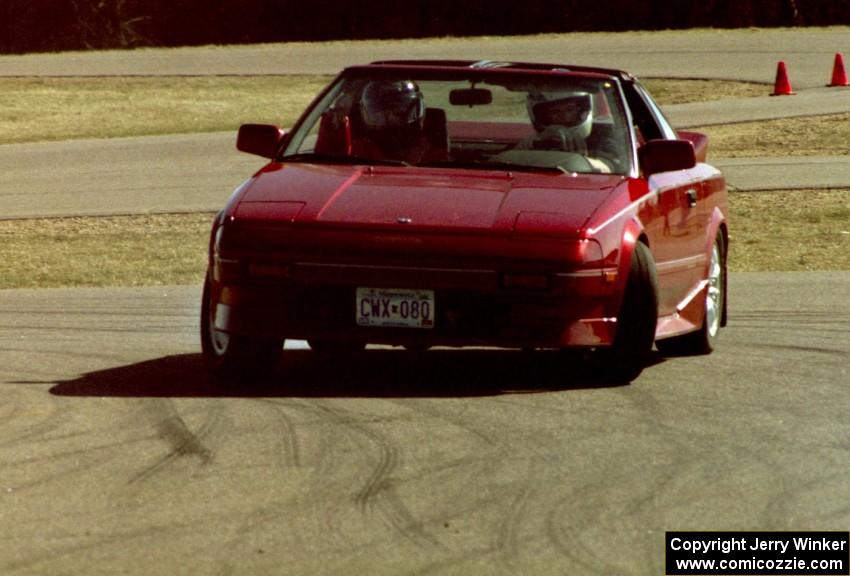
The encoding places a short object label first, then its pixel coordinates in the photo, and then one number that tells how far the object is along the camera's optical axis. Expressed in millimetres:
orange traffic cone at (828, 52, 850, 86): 60031
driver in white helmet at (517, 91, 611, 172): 18453
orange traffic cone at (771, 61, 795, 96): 57437
